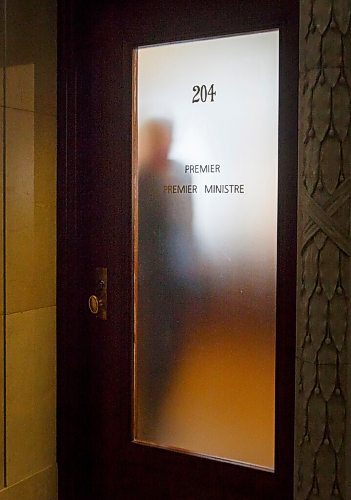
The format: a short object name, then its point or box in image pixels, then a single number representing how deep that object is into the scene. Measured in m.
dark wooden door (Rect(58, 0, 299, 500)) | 2.65
